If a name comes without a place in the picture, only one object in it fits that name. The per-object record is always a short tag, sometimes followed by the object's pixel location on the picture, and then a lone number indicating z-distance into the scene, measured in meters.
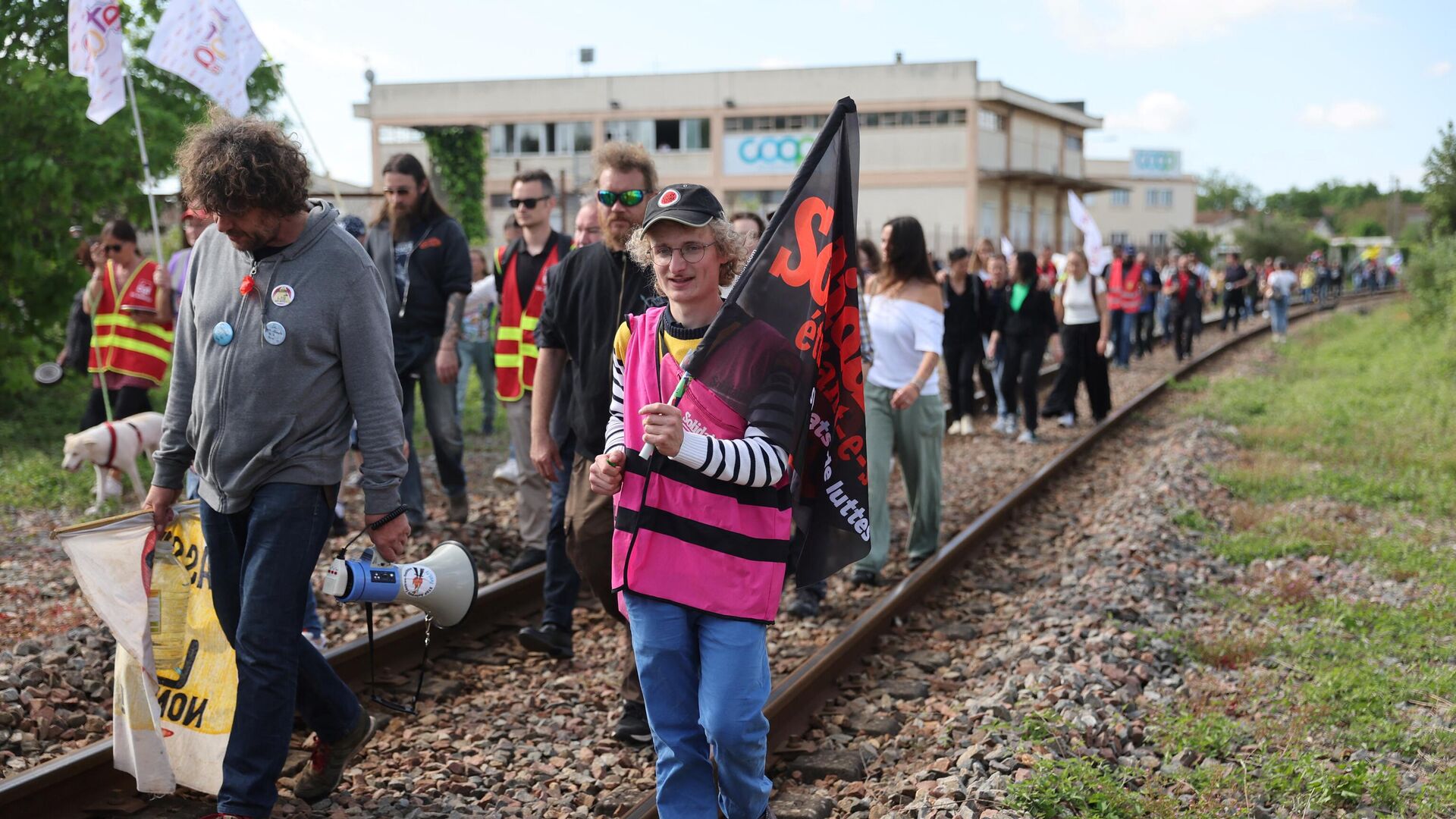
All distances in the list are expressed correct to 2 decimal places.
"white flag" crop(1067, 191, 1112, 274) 19.08
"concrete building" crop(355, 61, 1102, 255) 56.50
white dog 8.00
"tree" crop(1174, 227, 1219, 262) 77.38
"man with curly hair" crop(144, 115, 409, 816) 3.60
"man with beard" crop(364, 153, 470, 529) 7.45
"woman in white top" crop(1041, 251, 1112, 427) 14.00
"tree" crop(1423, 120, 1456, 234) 31.56
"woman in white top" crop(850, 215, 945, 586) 7.19
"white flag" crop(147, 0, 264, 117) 7.79
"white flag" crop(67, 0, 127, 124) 7.14
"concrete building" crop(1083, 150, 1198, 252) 91.50
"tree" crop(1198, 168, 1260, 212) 140.75
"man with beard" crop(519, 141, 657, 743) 4.79
